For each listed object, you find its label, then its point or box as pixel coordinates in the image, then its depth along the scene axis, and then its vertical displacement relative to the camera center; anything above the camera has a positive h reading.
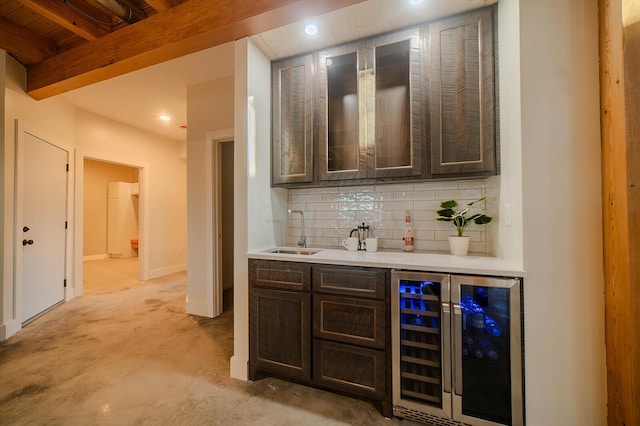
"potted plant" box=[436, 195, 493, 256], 1.82 -0.06
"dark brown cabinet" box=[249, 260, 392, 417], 1.58 -0.77
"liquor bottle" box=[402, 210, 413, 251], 2.06 -0.17
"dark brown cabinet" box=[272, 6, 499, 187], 1.71 +0.84
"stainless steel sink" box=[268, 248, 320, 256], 2.16 -0.31
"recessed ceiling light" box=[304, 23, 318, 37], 1.90 +1.44
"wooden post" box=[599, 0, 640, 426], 1.13 +0.01
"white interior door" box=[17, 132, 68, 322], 2.91 -0.09
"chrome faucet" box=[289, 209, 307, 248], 2.38 -0.20
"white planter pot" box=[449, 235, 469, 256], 1.82 -0.23
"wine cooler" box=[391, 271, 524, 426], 1.35 -0.78
